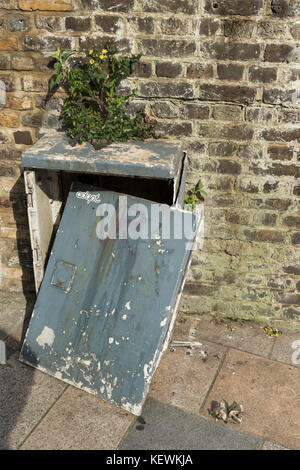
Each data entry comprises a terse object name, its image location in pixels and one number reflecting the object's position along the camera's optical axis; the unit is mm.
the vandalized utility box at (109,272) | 3119
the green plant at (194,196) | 3734
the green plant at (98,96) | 3342
